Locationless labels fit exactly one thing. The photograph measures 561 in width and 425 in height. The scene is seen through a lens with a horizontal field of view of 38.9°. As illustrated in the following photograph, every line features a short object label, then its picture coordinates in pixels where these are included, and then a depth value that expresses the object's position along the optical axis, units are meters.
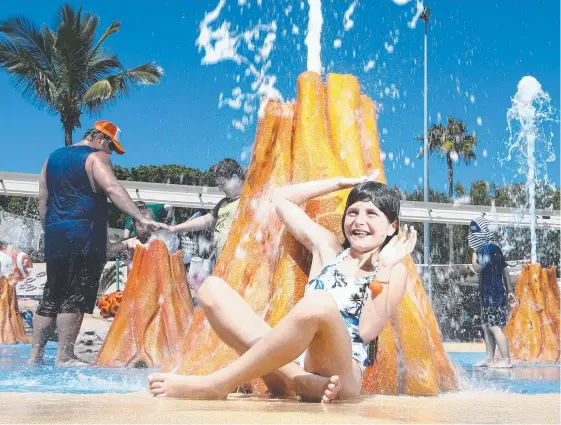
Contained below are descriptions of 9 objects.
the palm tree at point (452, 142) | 37.36
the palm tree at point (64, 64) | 20.34
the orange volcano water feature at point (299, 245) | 3.82
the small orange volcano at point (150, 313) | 6.00
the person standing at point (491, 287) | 6.51
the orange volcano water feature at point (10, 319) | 9.27
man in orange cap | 5.28
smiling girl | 2.95
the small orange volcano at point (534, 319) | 7.34
